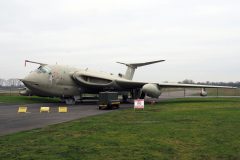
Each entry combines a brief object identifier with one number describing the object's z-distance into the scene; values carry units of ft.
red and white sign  54.60
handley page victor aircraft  69.42
